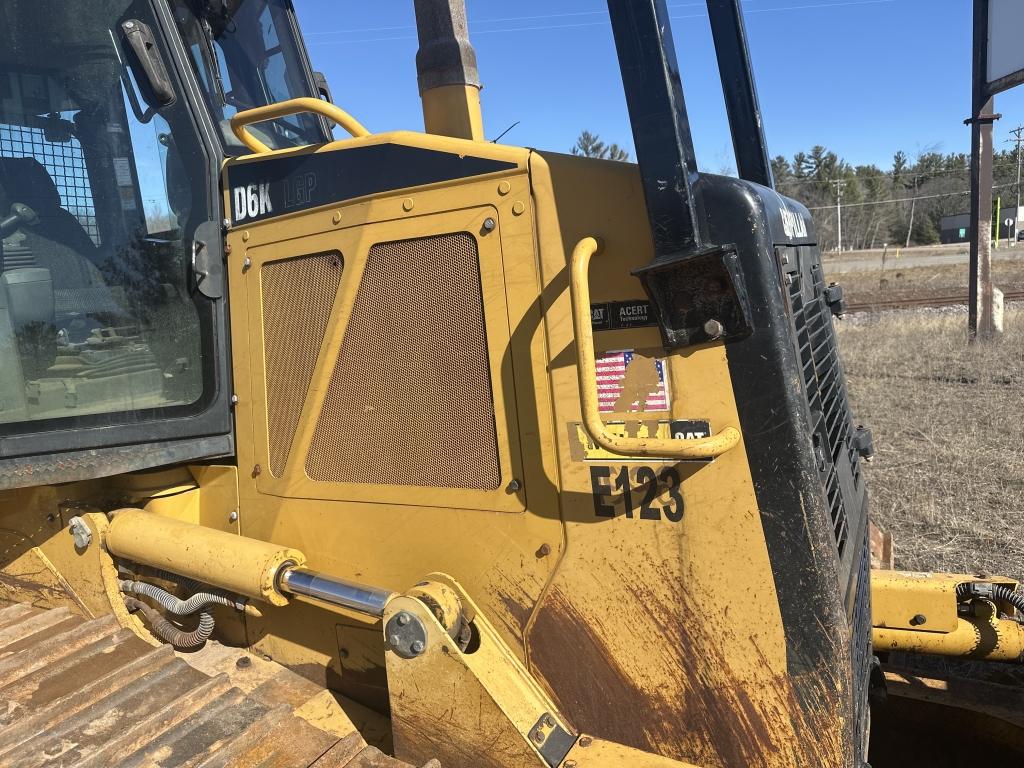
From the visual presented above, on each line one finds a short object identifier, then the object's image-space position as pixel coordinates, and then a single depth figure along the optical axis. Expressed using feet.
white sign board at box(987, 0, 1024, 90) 28.96
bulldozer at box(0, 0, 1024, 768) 5.28
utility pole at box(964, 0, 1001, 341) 31.50
